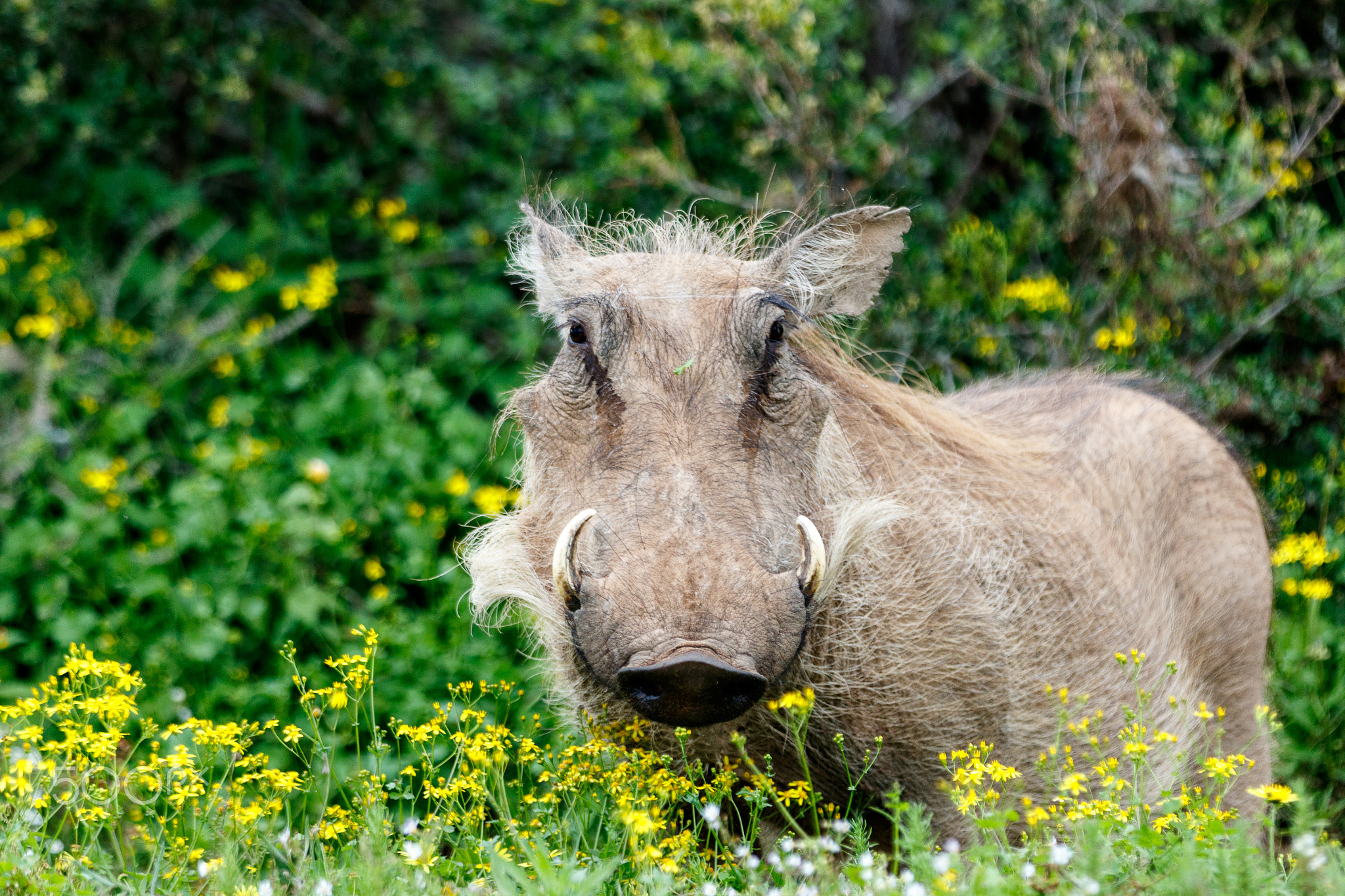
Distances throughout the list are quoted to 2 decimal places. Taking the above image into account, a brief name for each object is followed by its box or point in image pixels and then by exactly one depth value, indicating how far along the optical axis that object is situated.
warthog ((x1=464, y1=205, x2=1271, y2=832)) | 4.60
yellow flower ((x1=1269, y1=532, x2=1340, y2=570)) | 8.58
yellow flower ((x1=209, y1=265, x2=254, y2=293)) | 11.51
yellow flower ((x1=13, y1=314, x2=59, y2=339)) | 10.62
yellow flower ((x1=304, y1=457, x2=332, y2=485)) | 8.95
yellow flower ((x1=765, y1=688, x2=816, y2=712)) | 4.50
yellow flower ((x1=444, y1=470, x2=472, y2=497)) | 9.04
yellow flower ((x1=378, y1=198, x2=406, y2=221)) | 12.21
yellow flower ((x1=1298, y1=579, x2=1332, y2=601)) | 8.49
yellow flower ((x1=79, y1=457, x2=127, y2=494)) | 9.18
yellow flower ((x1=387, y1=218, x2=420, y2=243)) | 11.92
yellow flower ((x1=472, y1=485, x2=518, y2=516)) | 8.48
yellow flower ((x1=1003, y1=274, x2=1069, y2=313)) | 9.84
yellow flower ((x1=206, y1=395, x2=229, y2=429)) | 10.23
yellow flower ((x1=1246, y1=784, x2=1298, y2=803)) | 4.22
